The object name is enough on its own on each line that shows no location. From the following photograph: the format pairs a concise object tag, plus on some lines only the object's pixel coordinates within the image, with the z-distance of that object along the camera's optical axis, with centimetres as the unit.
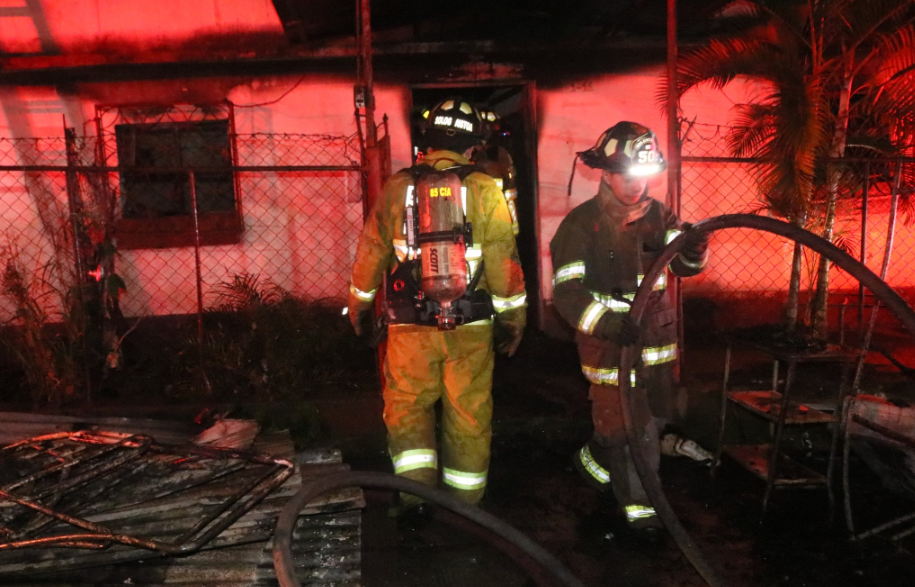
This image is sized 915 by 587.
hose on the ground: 261
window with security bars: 623
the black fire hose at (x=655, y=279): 268
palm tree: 443
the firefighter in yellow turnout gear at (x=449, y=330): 338
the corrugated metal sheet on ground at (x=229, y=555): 241
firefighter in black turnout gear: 343
